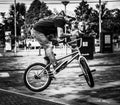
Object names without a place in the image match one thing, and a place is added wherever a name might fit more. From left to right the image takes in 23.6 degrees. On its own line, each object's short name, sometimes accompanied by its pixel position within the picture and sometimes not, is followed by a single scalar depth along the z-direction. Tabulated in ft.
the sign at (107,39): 92.73
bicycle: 20.81
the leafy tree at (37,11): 255.50
